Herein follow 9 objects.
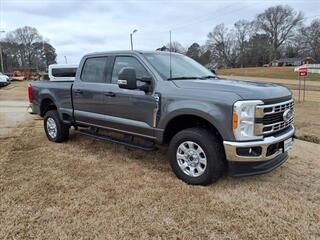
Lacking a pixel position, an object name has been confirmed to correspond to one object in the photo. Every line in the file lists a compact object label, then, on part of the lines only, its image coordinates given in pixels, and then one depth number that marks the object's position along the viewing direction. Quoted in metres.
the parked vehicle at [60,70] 11.65
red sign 11.29
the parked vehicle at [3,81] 20.52
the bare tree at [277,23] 68.49
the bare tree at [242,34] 70.65
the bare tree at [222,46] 70.93
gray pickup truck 2.92
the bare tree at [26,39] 67.89
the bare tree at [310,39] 62.39
